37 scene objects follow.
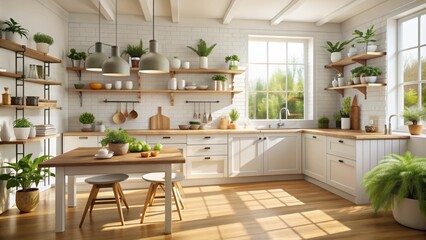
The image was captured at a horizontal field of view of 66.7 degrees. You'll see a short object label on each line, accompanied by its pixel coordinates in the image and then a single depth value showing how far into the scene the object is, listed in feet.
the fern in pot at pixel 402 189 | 11.76
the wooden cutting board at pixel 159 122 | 20.72
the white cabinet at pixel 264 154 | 19.51
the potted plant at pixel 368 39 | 17.56
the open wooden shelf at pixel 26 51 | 13.16
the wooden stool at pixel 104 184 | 12.41
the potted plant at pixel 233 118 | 20.68
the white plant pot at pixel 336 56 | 20.81
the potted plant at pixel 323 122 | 21.52
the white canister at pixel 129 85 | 19.86
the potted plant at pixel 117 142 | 12.53
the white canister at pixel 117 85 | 19.76
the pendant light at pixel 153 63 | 11.16
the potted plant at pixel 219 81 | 20.42
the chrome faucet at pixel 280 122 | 21.72
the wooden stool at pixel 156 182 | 12.84
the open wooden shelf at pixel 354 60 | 17.57
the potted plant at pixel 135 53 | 19.61
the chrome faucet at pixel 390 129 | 16.09
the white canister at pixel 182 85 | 20.25
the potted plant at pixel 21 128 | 13.74
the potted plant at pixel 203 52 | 20.33
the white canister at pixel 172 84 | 20.09
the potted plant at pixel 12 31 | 13.21
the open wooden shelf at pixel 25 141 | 13.10
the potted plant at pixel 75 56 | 19.39
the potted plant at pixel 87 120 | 19.31
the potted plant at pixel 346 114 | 20.16
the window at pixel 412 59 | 15.99
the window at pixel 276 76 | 22.20
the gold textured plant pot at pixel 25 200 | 13.74
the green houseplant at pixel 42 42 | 15.76
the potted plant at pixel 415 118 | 15.15
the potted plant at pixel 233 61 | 20.51
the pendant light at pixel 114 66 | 11.23
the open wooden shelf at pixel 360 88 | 17.38
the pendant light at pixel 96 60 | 12.31
